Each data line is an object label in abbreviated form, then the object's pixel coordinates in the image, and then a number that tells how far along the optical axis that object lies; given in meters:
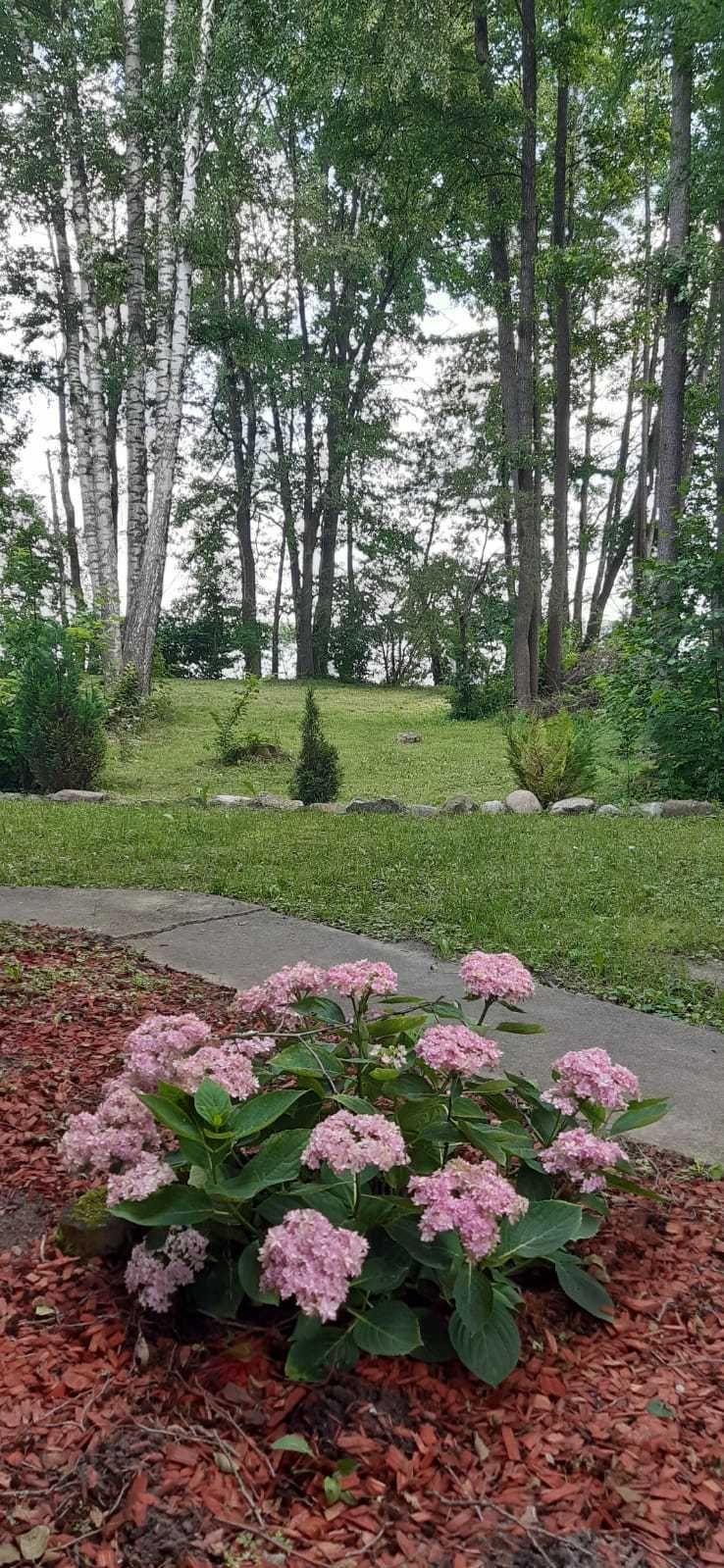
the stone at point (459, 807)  7.04
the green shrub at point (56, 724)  7.83
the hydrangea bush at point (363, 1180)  1.09
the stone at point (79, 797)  7.44
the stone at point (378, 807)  6.89
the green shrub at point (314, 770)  7.82
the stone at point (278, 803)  7.37
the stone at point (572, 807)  7.00
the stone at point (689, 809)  6.53
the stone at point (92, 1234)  1.30
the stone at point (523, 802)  7.31
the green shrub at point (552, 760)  7.61
